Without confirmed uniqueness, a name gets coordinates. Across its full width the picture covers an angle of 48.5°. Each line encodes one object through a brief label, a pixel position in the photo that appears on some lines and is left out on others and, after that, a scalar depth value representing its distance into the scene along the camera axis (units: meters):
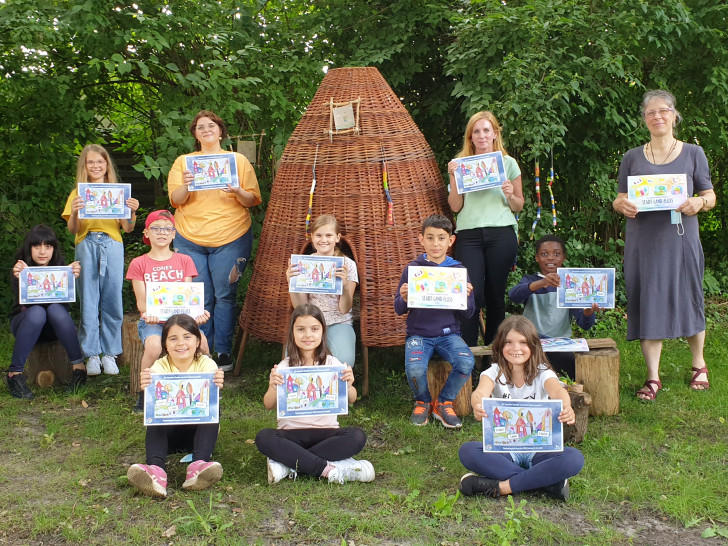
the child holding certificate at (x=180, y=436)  3.67
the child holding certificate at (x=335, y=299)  5.06
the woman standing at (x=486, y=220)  5.21
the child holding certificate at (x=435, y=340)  4.76
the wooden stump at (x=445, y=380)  4.88
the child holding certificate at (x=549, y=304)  5.12
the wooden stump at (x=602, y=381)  4.82
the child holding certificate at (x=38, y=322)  5.41
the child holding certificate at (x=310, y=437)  3.86
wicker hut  5.36
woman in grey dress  4.96
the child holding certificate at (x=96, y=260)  5.62
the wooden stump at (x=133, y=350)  5.34
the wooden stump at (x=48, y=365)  5.60
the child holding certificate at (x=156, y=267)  5.00
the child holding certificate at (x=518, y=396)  3.59
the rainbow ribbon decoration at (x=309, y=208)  5.44
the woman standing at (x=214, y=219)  5.54
